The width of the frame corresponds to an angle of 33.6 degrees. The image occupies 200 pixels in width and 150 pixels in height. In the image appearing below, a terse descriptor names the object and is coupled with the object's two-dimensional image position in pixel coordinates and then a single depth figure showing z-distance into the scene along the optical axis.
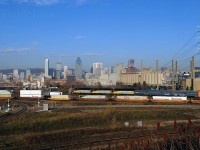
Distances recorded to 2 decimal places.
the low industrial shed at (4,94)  81.69
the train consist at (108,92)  97.31
